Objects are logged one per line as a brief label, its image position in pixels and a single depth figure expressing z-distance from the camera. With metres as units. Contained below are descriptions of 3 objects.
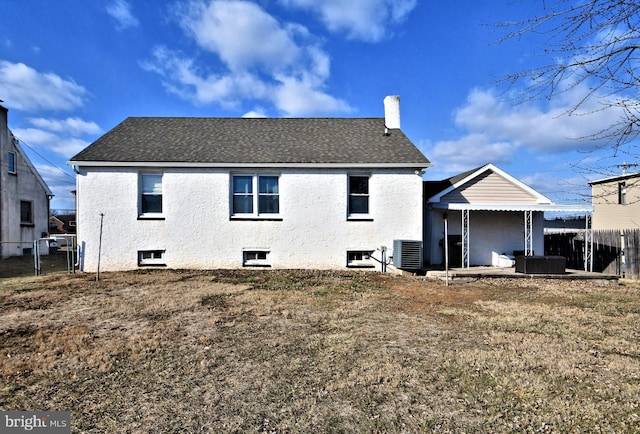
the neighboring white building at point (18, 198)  17.62
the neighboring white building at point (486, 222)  13.51
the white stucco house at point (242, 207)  11.97
